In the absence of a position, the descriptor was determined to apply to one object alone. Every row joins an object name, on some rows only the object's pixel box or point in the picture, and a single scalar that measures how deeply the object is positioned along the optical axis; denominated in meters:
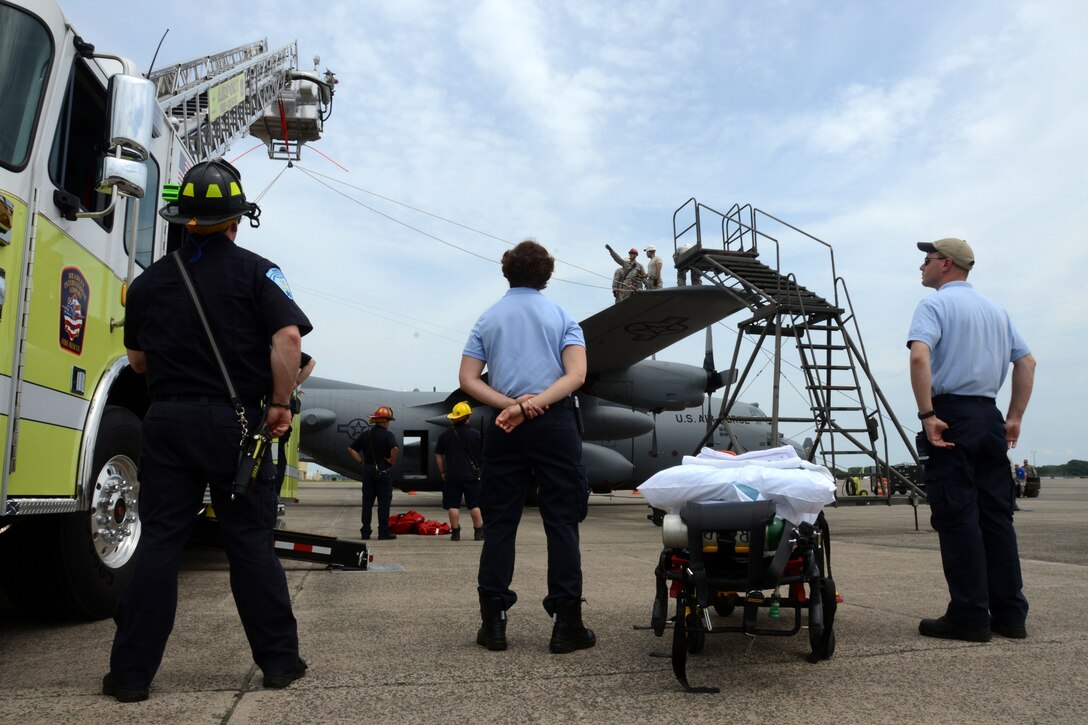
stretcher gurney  2.90
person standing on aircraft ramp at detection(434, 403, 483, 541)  9.52
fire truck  3.12
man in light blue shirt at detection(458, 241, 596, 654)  3.48
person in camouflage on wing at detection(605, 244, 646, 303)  15.00
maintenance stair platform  10.73
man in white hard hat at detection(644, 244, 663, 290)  14.88
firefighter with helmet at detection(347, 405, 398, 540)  9.77
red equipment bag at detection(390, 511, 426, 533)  10.62
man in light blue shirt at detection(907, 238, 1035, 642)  3.72
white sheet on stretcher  3.11
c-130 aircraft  13.27
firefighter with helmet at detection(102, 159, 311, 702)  2.80
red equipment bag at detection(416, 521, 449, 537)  10.45
